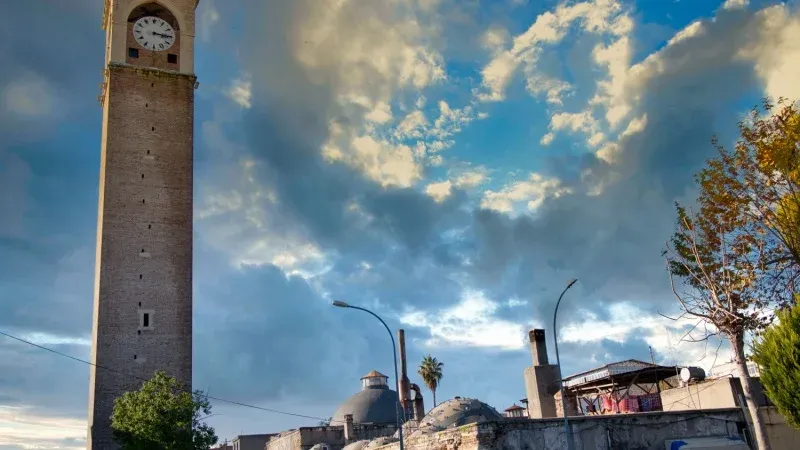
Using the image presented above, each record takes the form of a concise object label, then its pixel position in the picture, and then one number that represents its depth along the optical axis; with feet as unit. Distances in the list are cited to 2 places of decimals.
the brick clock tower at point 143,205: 170.71
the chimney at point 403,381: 207.27
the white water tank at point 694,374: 119.55
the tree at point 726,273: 78.59
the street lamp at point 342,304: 101.81
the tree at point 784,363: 70.69
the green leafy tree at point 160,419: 140.97
